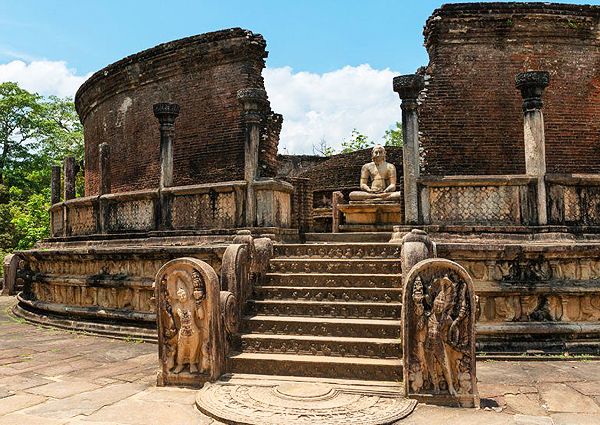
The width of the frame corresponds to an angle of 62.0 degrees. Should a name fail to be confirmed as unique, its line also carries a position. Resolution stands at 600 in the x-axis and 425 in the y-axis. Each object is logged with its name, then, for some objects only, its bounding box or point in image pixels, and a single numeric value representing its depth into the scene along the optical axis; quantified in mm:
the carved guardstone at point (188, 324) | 5039
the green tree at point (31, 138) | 32656
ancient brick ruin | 5184
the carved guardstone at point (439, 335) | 4430
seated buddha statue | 11102
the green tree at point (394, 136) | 40475
